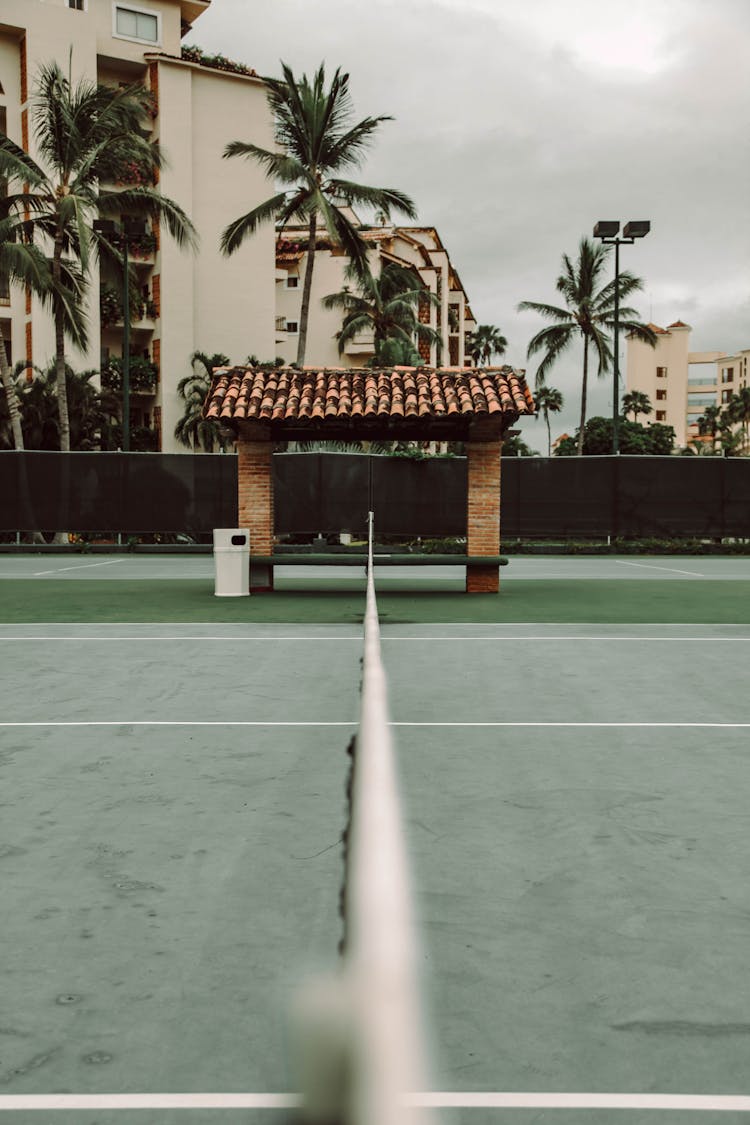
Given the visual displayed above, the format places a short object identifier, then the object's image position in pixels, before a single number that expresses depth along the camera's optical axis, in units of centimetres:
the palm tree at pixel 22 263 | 2942
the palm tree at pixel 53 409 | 4256
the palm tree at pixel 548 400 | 12759
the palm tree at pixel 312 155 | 3294
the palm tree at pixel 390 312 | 5325
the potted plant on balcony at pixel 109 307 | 5400
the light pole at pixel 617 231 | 3669
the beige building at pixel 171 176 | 5150
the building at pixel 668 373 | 13038
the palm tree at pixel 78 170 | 3125
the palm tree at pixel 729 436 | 11288
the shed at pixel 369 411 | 1841
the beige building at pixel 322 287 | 6619
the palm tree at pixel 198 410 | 5297
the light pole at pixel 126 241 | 3316
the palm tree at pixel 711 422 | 12231
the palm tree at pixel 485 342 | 11019
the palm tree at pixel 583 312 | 5478
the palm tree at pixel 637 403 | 11244
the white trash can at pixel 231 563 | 1844
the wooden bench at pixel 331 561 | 1725
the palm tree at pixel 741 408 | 11825
